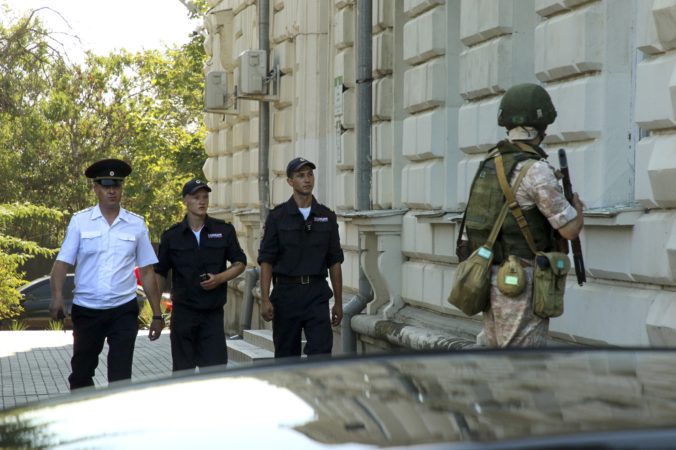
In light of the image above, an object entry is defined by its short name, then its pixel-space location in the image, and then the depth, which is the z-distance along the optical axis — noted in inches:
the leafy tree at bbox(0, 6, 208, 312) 1888.5
